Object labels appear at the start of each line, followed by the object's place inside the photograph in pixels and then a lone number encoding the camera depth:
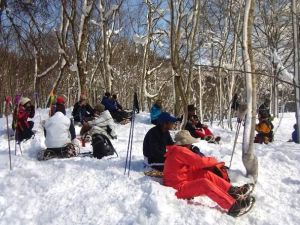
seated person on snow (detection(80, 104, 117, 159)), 4.60
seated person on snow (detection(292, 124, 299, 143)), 6.91
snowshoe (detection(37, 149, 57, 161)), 4.59
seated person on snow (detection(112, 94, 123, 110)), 8.81
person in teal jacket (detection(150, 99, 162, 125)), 8.12
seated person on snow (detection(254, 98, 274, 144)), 6.65
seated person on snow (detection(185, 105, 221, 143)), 6.30
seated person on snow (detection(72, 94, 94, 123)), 7.79
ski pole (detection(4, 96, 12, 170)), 4.83
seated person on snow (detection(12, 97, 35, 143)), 5.66
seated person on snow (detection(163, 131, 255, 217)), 2.97
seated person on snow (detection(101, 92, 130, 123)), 8.55
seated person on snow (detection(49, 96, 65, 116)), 5.78
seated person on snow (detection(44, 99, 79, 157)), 4.65
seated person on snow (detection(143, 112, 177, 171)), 3.73
